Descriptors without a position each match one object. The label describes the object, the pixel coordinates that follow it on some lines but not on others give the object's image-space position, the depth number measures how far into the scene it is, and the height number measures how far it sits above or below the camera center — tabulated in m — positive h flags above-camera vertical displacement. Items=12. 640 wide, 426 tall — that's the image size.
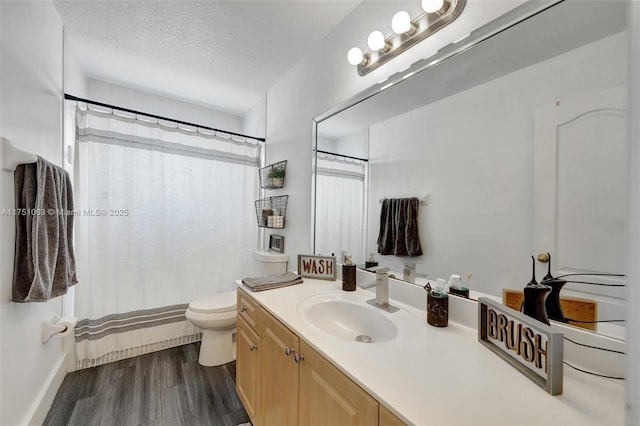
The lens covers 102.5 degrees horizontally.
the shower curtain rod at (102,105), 1.80 +0.78
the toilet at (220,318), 1.92 -0.80
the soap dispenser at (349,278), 1.38 -0.35
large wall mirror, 0.71 +0.23
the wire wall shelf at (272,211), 2.18 +0.00
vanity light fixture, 1.04 +0.83
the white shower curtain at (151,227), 1.95 -0.14
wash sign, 1.58 -0.34
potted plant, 2.19 +0.30
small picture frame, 2.20 -0.28
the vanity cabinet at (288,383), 0.68 -0.59
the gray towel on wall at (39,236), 1.17 -0.13
